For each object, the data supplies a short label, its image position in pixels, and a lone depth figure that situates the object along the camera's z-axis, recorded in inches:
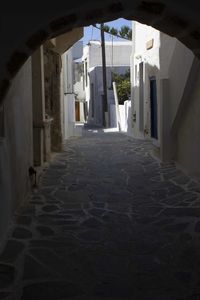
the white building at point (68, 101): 706.9
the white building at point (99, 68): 1320.1
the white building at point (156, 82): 386.6
